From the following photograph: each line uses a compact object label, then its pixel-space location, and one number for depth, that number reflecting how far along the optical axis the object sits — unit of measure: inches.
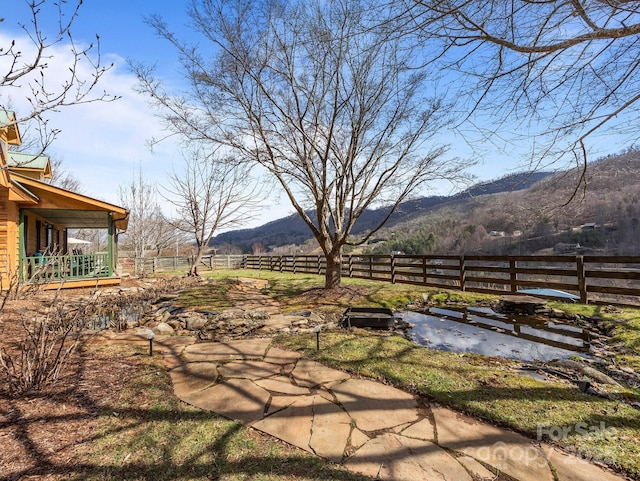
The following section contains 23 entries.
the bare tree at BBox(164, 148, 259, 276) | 614.5
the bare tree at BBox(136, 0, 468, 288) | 265.6
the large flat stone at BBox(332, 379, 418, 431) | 91.9
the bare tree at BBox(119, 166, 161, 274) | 831.1
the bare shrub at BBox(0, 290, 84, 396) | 104.5
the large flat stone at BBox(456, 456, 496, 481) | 69.0
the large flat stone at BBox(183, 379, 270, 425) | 96.1
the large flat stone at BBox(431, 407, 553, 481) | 71.3
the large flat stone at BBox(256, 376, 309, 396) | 110.4
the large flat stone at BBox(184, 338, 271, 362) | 145.4
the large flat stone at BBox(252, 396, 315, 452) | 83.6
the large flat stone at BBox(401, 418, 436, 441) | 84.4
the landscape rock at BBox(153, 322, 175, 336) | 197.9
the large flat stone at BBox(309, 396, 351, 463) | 78.4
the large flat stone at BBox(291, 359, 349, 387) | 118.2
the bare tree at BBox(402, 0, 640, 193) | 110.5
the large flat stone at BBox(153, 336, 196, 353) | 161.7
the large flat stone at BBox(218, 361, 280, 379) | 124.2
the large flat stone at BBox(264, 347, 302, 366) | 140.3
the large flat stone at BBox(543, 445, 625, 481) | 68.3
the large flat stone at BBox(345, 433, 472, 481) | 69.9
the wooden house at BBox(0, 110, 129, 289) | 338.3
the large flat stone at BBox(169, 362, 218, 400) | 112.3
